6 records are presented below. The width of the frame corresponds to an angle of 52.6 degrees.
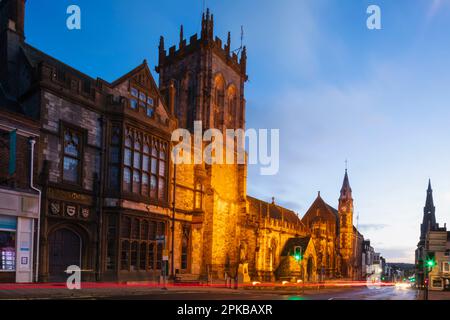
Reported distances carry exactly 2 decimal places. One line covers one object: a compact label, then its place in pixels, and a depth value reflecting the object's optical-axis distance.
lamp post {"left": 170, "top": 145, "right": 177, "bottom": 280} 33.97
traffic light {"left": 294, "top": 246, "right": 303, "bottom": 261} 36.34
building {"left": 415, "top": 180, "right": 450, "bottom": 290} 74.12
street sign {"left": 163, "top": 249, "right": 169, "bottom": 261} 27.57
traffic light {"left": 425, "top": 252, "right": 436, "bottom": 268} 25.41
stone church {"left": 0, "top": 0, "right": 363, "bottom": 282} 26.50
